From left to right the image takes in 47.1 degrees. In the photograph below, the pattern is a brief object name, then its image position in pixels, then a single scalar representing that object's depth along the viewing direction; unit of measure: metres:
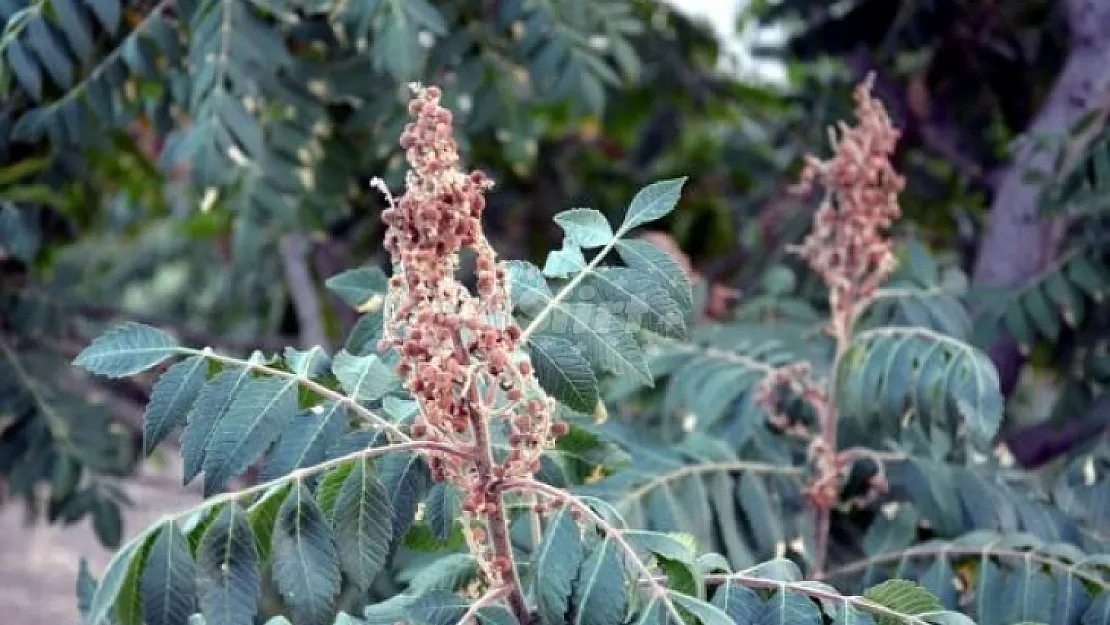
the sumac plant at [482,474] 0.71
